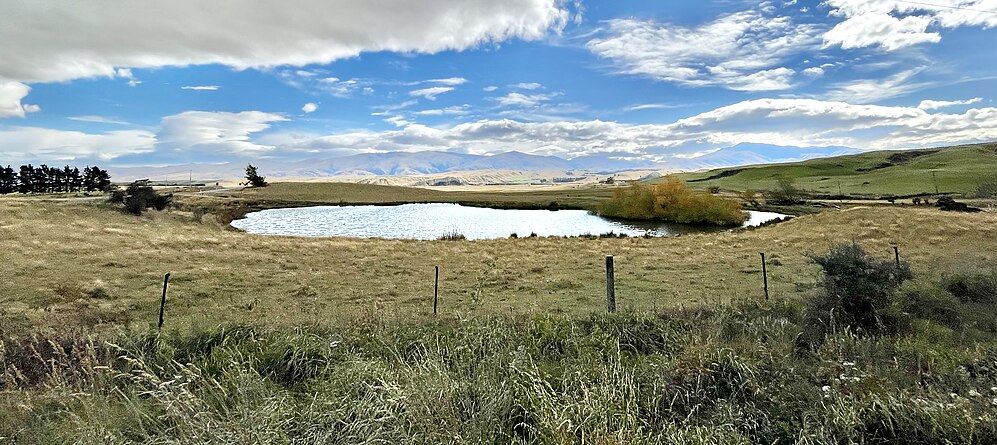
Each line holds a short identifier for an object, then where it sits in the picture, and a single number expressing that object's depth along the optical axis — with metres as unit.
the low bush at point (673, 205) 73.38
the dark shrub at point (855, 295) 10.13
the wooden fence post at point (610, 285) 12.49
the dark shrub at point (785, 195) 100.71
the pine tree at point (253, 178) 131.25
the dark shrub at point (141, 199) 48.69
